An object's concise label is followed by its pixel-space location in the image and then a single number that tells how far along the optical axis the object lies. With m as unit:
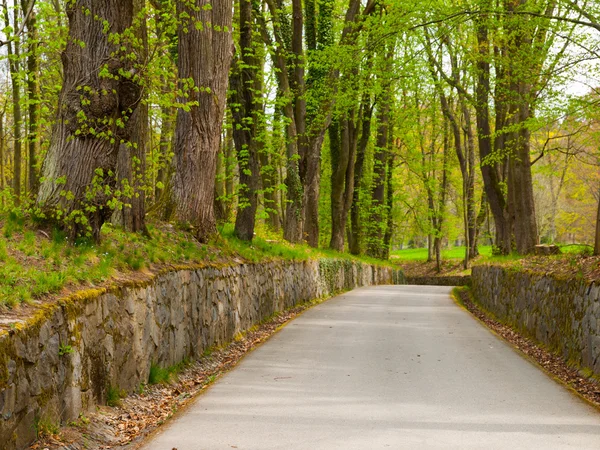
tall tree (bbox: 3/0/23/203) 20.48
